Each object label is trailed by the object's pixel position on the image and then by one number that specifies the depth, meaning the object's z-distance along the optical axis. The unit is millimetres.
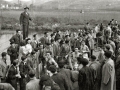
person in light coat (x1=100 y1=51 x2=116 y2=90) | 7078
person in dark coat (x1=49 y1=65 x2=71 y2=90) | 6228
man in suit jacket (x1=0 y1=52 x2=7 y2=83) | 7398
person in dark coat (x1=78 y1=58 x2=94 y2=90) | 6781
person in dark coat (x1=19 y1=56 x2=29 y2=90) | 8305
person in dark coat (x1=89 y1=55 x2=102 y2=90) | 7258
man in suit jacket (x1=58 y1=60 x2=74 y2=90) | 6539
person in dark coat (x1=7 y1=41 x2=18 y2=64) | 10334
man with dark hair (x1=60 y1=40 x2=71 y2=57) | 10516
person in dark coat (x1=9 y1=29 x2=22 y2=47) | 11734
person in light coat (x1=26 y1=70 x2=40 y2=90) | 5852
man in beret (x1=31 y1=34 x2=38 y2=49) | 11648
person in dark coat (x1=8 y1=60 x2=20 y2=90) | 7617
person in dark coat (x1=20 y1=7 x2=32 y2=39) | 14625
